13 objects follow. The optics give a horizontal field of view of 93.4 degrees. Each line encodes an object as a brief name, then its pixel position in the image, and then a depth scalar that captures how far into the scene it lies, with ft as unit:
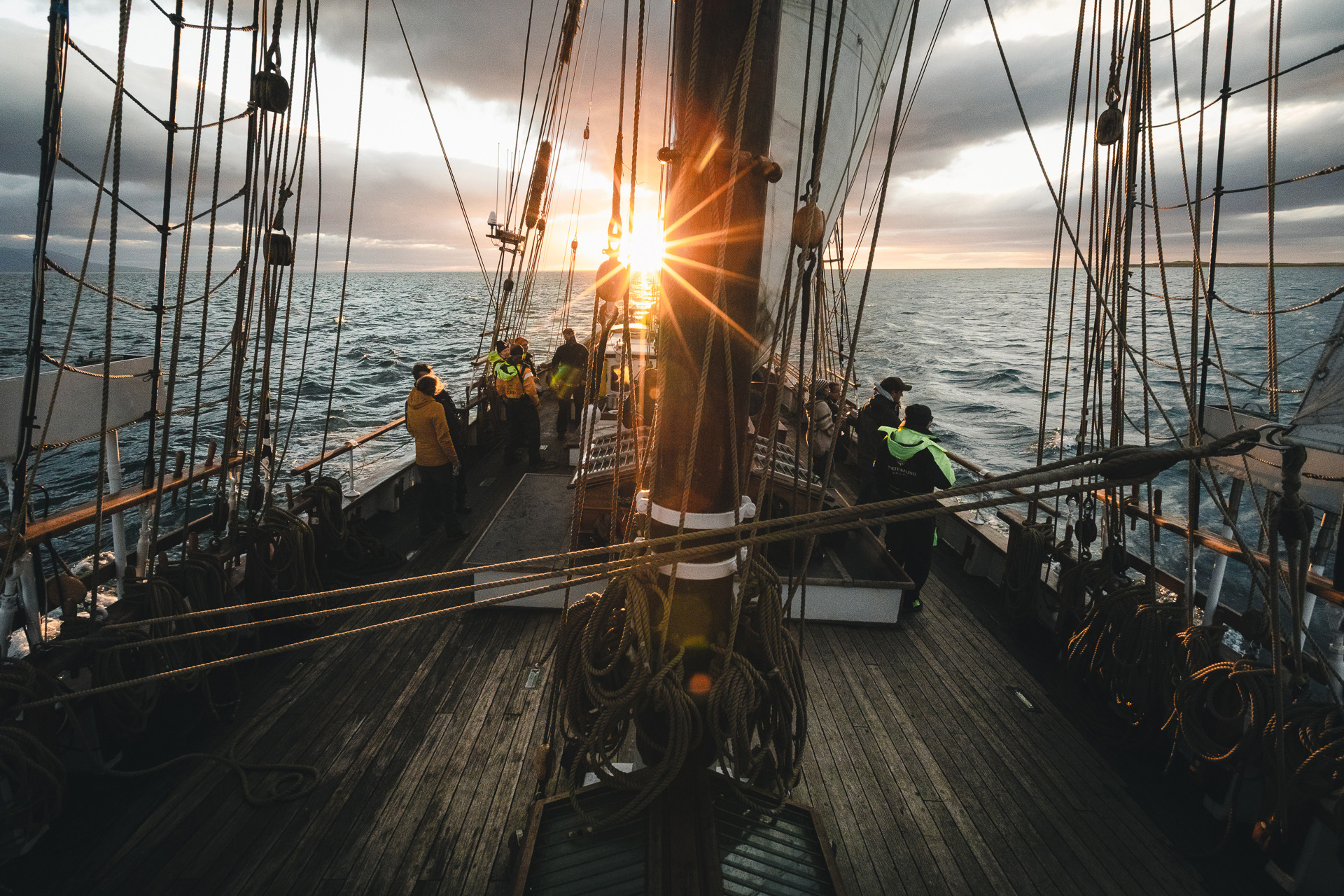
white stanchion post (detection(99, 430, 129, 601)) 11.42
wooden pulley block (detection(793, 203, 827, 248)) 6.33
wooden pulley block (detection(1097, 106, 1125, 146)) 11.37
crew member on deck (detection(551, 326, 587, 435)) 26.35
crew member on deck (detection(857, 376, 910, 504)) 18.62
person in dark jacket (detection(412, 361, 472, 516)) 17.63
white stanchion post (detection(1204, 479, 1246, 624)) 10.60
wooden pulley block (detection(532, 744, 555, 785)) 8.37
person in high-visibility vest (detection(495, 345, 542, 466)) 24.56
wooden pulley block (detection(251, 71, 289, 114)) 11.91
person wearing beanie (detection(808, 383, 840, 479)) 25.49
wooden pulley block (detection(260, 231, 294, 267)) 13.62
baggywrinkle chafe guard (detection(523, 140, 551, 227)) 30.60
